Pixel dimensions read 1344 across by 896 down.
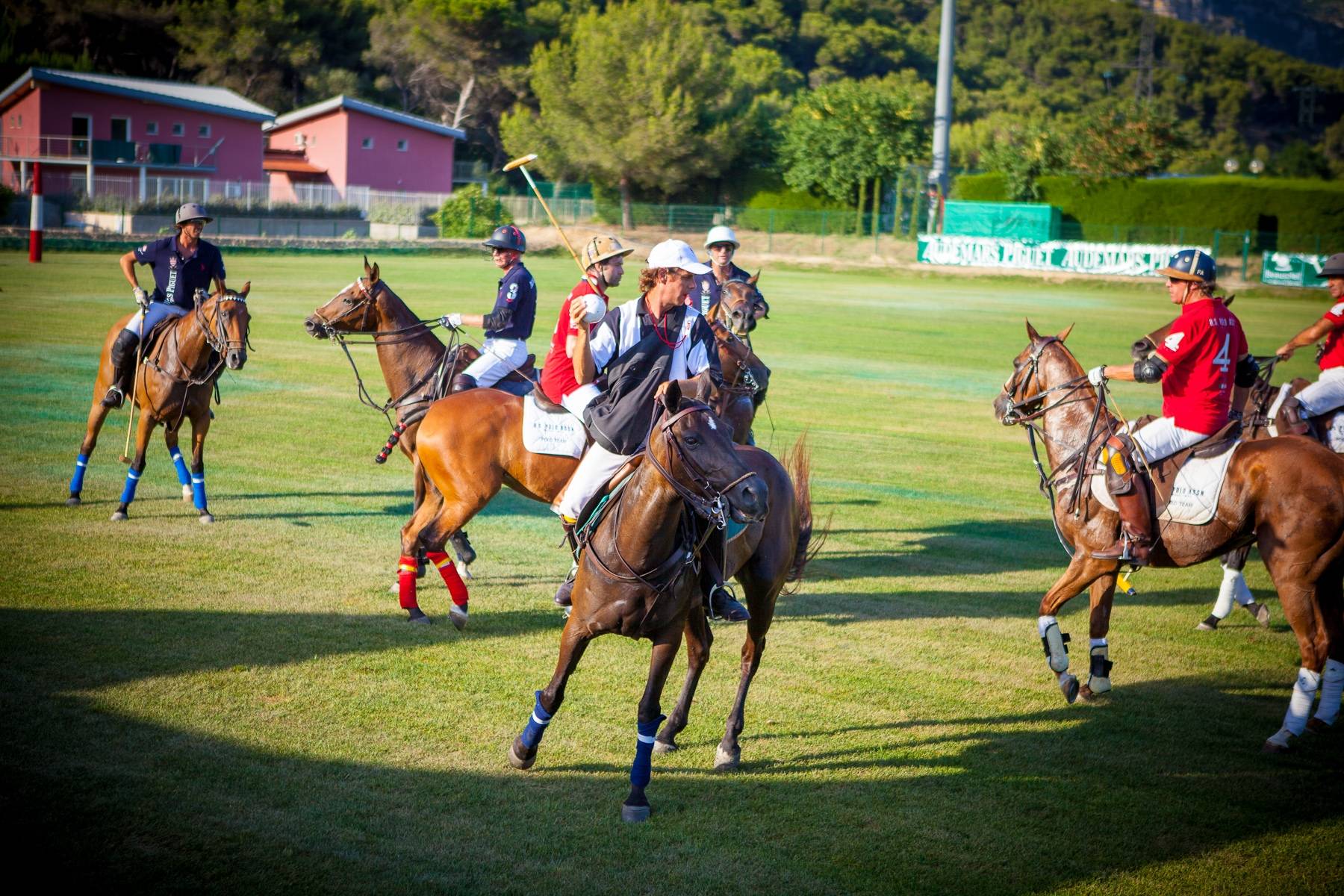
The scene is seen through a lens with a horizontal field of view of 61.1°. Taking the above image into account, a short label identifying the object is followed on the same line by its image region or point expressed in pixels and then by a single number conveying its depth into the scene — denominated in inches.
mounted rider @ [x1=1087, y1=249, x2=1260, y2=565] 299.5
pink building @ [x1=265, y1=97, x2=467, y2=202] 2536.9
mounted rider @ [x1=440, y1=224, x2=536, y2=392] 390.3
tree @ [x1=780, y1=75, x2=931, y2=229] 2459.4
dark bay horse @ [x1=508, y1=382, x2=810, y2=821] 219.1
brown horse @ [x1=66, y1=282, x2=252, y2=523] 433.7
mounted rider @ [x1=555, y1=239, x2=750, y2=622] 255.0
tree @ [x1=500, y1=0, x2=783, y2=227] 2652.6
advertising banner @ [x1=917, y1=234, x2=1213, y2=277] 1936.5
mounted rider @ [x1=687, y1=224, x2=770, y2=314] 449.7
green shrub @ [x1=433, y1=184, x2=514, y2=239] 2394.2
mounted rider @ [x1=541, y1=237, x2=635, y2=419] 288.4
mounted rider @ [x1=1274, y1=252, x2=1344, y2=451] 365.4
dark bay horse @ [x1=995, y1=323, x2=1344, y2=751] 285.0
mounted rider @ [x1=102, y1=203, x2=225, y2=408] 457.1
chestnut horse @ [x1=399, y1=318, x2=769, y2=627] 338.0
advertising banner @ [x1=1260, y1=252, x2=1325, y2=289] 1877.5
